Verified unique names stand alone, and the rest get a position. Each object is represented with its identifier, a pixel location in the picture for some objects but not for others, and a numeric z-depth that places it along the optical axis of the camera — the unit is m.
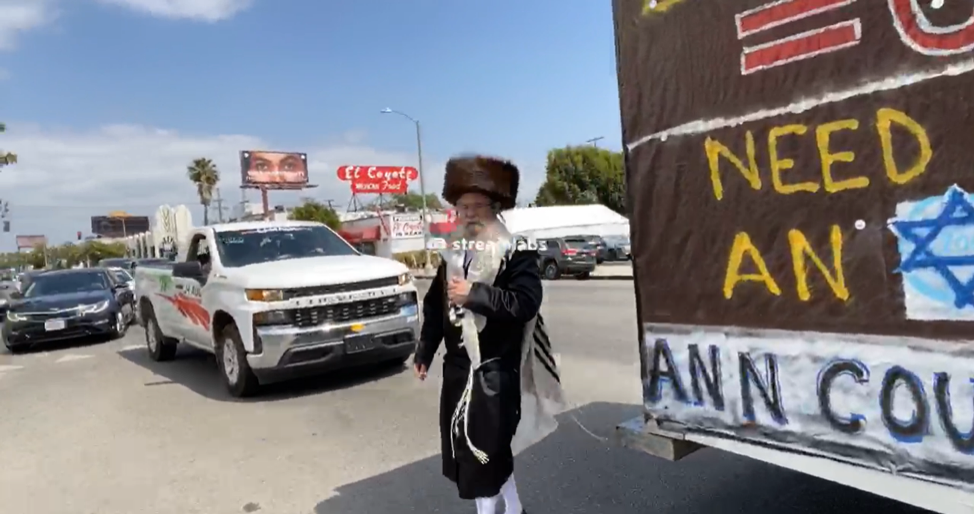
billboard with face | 67.19
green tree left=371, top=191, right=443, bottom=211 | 77.12
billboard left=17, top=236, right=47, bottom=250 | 127.57
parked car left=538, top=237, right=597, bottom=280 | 24.58
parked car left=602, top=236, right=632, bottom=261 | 33.66
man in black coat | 3.15
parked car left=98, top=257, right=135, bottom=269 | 30.18
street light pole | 39.31
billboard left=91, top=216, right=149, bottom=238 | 133.38
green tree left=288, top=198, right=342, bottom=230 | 64.94
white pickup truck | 6.90
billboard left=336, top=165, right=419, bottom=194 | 55.75
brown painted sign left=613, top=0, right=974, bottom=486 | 2.04
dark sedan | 12.91
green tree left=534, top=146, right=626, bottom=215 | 58.19
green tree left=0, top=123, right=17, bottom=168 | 32.35
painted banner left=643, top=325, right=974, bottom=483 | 2.09
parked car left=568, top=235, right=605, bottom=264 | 26.21
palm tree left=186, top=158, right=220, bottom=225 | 73.88
